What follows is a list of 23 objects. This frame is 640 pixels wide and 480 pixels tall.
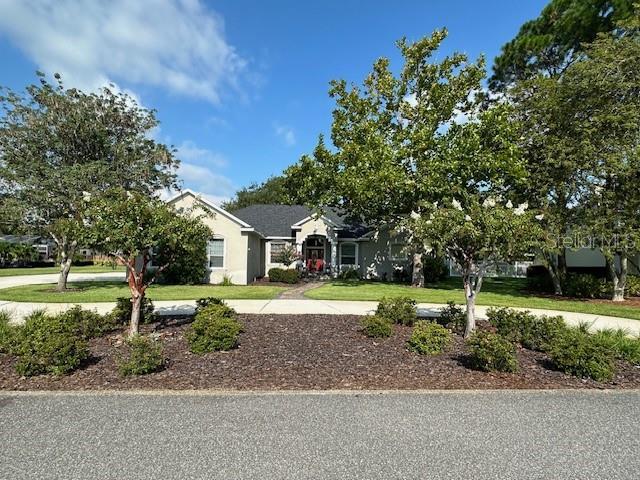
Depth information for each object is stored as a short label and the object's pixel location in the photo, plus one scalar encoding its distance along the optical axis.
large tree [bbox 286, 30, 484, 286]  18.47
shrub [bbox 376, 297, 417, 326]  9.10
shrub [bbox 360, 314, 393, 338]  7.73
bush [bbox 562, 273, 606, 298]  18.00
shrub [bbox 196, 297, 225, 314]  8.77
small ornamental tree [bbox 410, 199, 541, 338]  7.11
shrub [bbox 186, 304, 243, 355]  6.61
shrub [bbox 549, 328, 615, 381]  5.65
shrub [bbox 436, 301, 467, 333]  8.55
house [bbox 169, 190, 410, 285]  20.77
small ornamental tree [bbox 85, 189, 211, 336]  7.23
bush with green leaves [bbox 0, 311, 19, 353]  5.99
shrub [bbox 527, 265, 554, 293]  20.11
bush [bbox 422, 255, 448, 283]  23.34
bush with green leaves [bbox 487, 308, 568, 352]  7.25
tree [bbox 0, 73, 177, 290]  17.16
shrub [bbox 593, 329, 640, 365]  6.54
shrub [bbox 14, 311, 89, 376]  5.41
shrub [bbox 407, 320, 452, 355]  6.68
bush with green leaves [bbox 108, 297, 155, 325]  8.59
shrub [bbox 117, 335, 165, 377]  5.47
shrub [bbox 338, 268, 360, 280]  24.08
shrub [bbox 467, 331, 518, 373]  5.80
